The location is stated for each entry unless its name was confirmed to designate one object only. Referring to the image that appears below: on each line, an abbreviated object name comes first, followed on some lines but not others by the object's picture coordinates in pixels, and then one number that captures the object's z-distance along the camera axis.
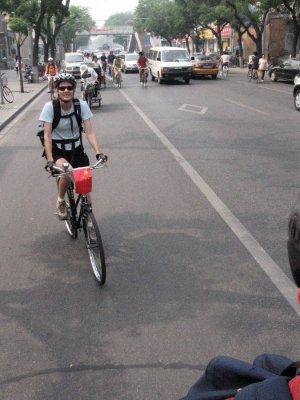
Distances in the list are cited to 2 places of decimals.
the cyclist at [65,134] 4.72
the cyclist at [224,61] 35.25
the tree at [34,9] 33.31
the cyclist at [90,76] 17.20
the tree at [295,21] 30.19
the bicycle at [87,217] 4.28
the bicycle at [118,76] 27.27
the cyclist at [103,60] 32.17
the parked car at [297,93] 16.11
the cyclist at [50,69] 24.95
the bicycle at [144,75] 27.42
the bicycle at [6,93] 20.28
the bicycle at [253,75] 29.61
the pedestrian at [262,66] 28.06
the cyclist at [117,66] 26.25
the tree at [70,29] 85.78
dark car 25.84
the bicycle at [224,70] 35.53
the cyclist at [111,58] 32.50
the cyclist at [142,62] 27.00
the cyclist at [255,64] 29.06
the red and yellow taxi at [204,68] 32.53
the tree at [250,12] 35.81
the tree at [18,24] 30.99
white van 27.77
